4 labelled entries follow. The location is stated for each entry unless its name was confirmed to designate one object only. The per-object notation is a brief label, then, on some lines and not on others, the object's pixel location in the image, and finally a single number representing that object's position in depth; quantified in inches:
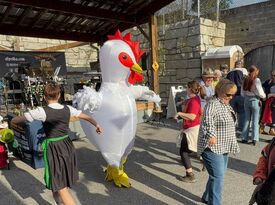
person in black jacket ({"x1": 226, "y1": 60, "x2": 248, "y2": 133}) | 192.2
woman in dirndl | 89.4
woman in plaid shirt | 88.3
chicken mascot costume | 111.1
